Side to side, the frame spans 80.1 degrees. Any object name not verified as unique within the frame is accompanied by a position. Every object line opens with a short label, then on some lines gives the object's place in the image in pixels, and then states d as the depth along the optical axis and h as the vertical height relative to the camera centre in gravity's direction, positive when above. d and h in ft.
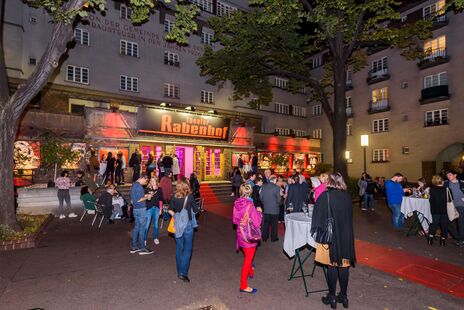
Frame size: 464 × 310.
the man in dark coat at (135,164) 56.75 -0.34
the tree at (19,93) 27.45 +7.22
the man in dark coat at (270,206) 28.12 -4.64
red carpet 18.03 -8.20
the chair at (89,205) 36.99 -5.68
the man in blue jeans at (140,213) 23.68 -4.40
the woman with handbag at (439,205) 26.45 -4.40
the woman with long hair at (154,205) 24.68 -3.89
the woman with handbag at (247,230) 16.46 -4.15
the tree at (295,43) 47.03 +23.79
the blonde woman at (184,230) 18.21 -4.50
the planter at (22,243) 24.16 -7.23
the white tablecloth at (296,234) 18.22 -4.93
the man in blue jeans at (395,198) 32.68 -4.59
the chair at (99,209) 34.48 -5.82
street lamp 55.52 +4.06
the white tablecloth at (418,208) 29.76 -5.37
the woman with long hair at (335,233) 14.35 -3.85
